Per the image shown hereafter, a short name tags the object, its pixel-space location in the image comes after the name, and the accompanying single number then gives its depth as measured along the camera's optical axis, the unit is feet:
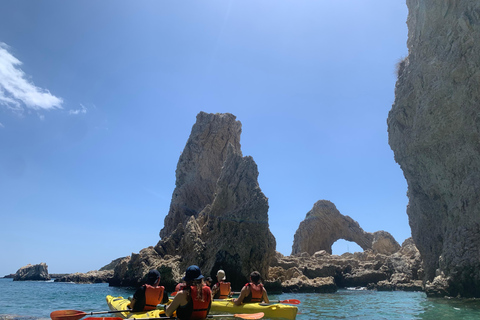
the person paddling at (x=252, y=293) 33.60
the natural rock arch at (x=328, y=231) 203.82
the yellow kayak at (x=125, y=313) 23.74
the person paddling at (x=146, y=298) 25.62
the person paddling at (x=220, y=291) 41.78
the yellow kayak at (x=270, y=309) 31.37
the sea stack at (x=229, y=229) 93.20
